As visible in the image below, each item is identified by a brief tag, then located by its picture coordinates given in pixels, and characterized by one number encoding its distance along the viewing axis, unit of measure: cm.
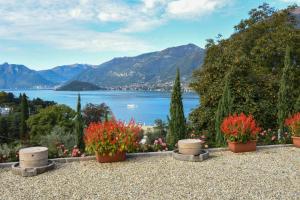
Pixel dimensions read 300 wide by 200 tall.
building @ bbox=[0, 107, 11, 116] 5586
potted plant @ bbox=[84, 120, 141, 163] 833
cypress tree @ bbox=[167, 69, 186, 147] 1210
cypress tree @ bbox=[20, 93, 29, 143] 3641
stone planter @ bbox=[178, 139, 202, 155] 869
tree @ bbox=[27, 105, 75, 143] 3203
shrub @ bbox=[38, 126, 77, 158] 1664
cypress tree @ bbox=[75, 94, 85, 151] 1515
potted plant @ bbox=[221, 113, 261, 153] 962
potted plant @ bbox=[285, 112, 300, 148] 1046
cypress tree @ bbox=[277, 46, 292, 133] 1290
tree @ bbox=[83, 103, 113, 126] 4236
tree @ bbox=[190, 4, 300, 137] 1396
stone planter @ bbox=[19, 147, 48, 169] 766
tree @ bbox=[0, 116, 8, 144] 4106
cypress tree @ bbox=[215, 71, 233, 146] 1191
